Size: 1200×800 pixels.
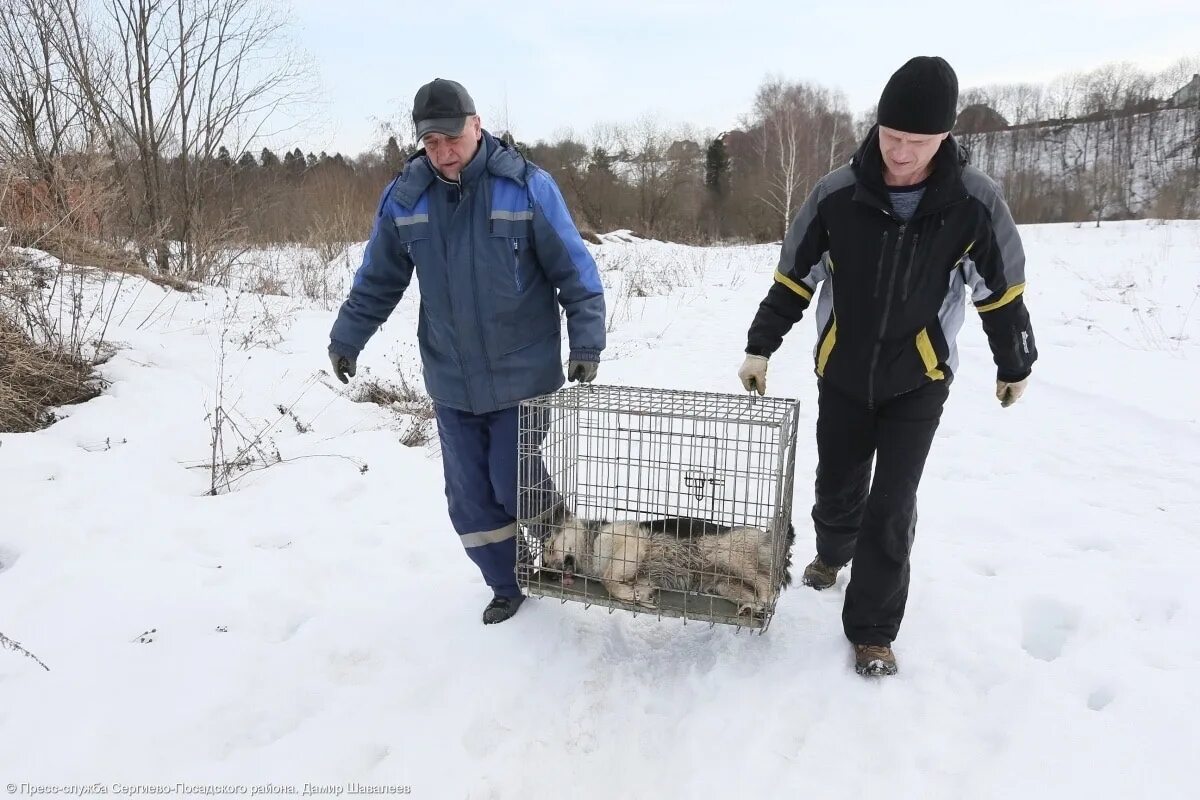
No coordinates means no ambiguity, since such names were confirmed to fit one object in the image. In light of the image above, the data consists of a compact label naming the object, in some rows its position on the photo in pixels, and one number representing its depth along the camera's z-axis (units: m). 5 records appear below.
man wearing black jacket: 1.92
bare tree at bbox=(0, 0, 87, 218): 7.75
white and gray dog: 2.24
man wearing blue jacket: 2.31
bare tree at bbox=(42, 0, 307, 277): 8.46
